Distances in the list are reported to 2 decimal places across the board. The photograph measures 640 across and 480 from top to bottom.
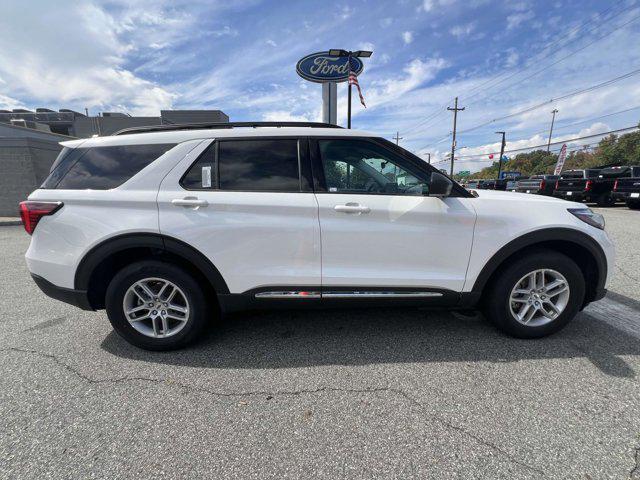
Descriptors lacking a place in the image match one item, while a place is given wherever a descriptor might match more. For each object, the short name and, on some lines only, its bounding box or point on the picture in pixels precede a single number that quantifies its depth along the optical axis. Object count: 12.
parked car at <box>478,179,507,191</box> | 29.32
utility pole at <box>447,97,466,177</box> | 42.81
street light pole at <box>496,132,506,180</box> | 49.81
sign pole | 12.56
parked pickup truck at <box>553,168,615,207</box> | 15.04
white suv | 2.49
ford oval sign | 11.91
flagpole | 10.44
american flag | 9.91
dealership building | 11.30
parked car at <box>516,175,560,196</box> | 16.59
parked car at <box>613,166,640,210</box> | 13.12
